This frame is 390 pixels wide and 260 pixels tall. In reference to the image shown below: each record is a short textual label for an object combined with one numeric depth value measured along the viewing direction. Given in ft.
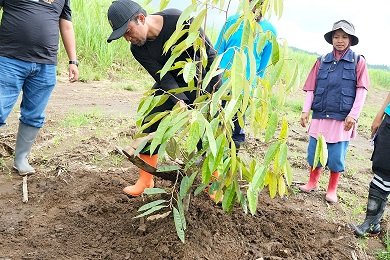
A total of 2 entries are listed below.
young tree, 5.02
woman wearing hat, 10.53
